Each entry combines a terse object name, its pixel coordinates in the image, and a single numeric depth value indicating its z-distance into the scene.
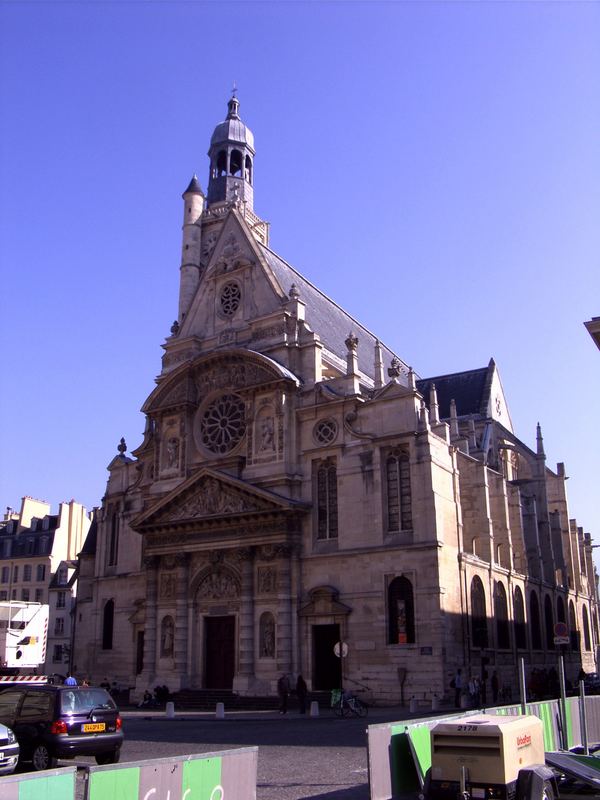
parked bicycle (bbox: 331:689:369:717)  26.38
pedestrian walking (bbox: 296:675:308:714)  28.28
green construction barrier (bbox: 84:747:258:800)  7.00
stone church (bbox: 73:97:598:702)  31.19
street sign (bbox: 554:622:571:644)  18.55
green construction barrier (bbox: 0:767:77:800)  6.30
